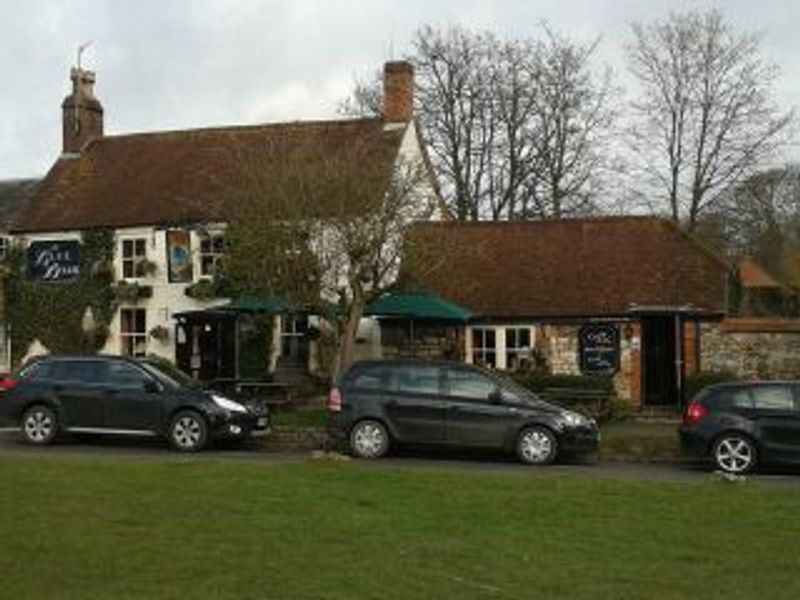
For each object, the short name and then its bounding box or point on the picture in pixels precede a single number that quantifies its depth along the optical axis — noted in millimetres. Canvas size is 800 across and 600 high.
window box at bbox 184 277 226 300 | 33031
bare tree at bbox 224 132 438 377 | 25250
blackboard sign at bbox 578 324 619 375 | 29828
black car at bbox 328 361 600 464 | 20719
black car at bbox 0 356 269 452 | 21812
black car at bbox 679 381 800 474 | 20141
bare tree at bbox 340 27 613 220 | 49125
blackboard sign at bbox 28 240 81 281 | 35062
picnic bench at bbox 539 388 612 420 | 26766
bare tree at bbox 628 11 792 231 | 46719
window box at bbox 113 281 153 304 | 34031
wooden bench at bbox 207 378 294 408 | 27934
